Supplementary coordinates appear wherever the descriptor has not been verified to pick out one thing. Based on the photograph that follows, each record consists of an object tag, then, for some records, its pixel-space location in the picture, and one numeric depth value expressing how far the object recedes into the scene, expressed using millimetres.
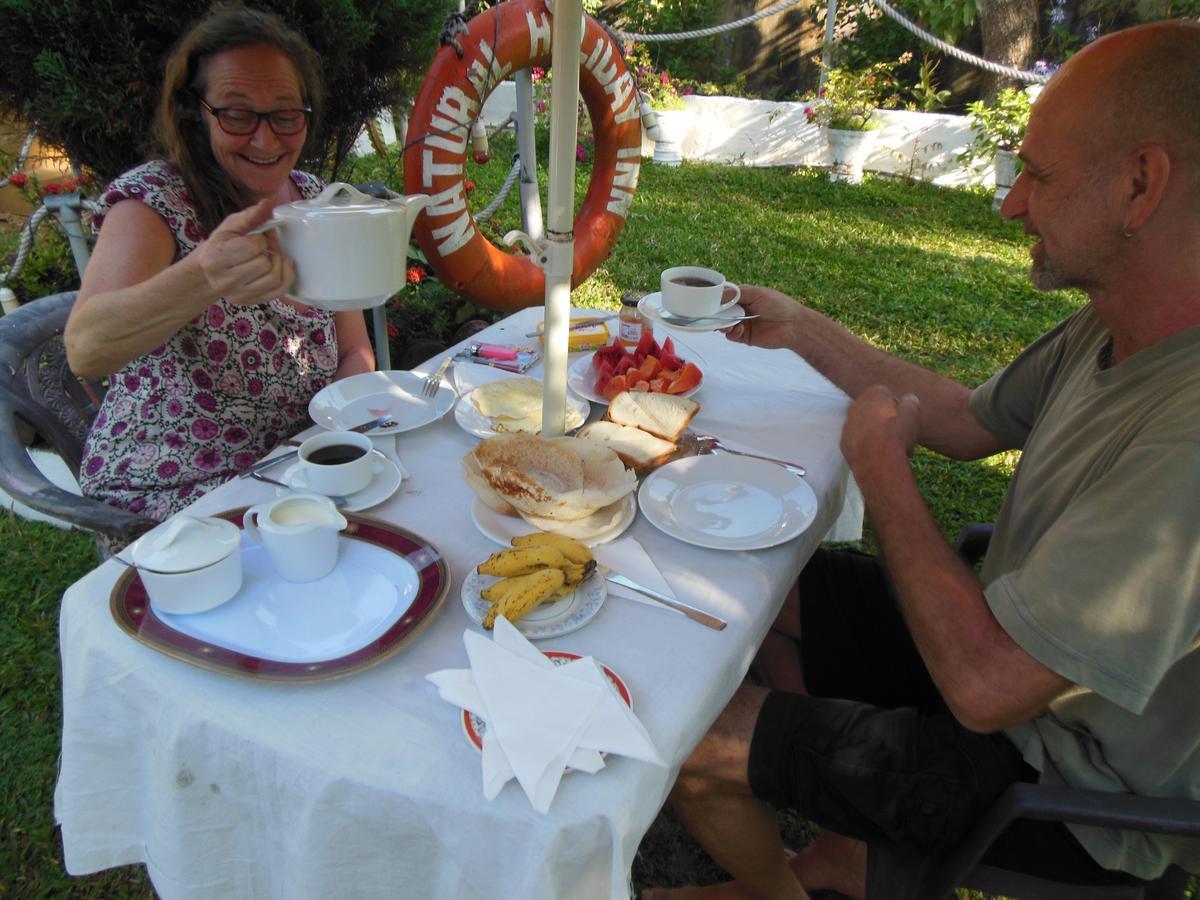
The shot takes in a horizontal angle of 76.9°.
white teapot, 1058
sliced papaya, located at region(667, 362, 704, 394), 1723
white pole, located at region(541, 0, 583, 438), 1137
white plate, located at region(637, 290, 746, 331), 1702
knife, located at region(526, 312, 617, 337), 2044
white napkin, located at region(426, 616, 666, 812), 829
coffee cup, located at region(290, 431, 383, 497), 1265
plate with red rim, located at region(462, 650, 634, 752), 872
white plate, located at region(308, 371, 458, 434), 1554
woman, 1581
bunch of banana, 1018
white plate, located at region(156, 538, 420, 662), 975
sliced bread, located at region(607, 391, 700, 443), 1529
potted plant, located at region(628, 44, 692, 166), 7770
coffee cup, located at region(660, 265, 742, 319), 1682
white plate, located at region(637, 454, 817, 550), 1265
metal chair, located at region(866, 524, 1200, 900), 1010
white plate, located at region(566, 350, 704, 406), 1703
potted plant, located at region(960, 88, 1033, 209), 6637
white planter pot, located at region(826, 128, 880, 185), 7283
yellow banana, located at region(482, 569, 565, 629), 1014
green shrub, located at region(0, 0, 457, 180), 2355
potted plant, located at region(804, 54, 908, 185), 7316
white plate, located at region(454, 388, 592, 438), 1532
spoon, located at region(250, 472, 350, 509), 1289
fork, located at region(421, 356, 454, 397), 1663
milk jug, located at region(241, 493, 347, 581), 1045
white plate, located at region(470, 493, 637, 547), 1226
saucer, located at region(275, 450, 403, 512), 1286
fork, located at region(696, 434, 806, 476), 1479
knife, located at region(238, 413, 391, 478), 1364
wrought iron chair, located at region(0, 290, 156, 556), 1398
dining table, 826
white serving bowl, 975
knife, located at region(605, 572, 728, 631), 1085
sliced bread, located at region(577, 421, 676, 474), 1436
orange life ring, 2312
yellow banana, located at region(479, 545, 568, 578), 1055
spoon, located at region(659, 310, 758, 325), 1719
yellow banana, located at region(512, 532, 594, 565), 1099
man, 1008
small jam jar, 1835
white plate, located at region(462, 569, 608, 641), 1033
